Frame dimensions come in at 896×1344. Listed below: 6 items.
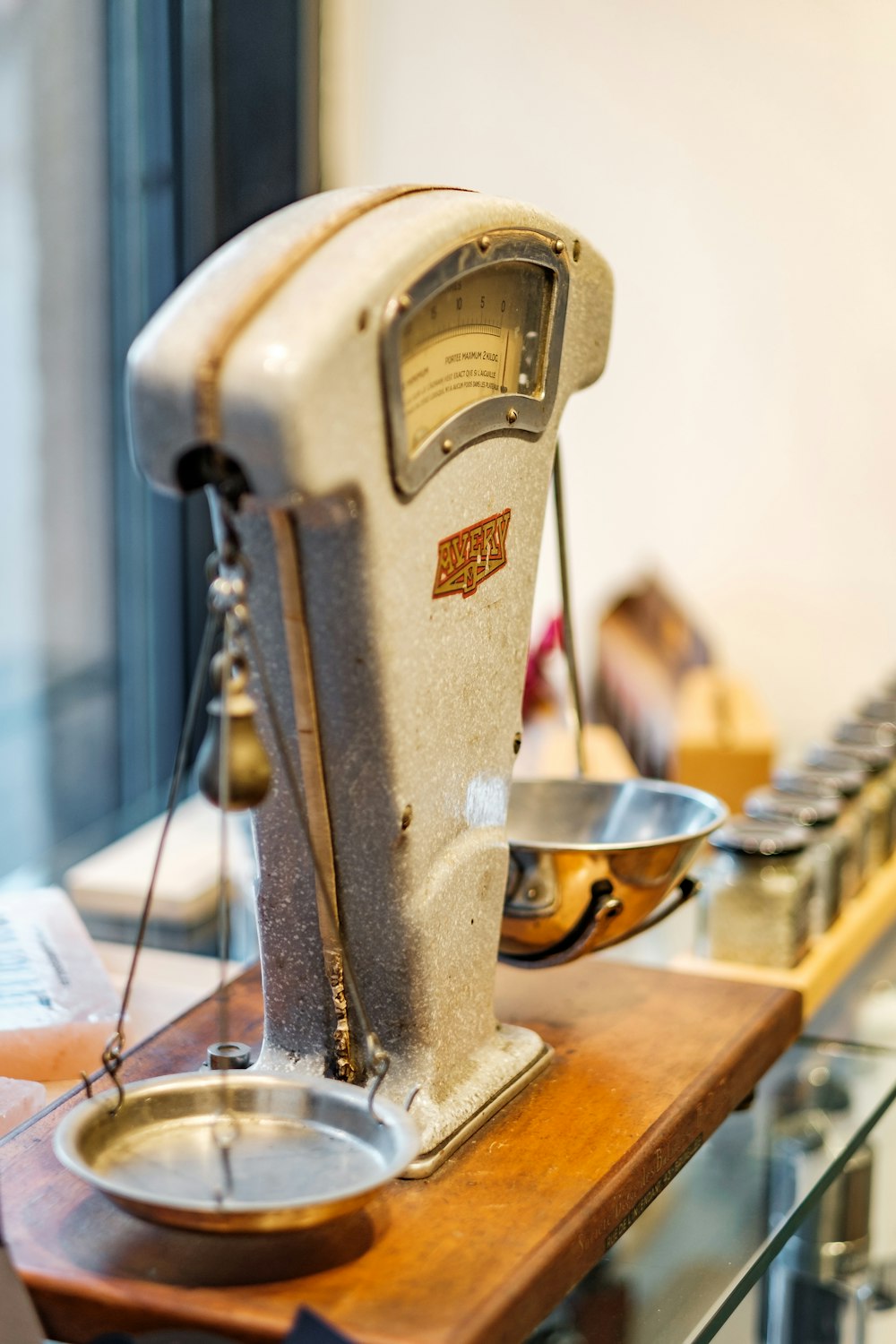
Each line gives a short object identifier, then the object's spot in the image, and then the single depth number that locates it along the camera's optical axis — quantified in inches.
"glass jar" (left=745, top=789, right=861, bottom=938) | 79.7
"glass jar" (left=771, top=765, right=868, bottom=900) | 83.6
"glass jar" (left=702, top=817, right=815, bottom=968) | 75.8
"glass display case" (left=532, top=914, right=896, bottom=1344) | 60.7
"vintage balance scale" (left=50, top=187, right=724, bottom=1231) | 51.1
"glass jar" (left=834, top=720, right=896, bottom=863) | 91.0
